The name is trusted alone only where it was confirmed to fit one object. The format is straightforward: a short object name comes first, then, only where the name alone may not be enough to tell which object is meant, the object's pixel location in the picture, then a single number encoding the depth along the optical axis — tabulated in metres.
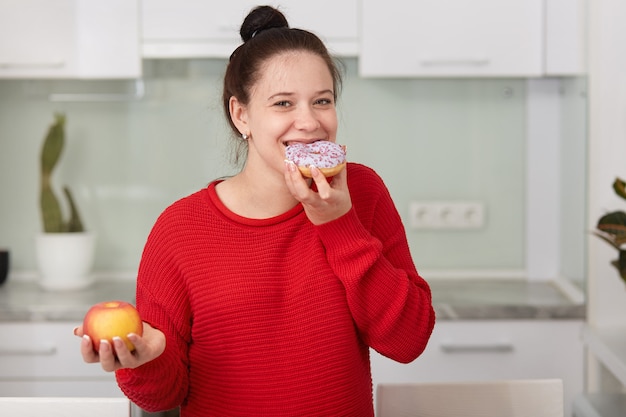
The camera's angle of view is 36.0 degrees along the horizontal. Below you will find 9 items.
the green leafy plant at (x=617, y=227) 2.27
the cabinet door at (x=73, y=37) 2.78
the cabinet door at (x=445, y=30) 2.77
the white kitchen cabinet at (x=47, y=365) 2.71
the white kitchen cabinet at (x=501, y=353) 2.70
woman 1.52
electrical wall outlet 3.13
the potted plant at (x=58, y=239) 2.95
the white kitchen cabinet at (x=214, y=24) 2.77
